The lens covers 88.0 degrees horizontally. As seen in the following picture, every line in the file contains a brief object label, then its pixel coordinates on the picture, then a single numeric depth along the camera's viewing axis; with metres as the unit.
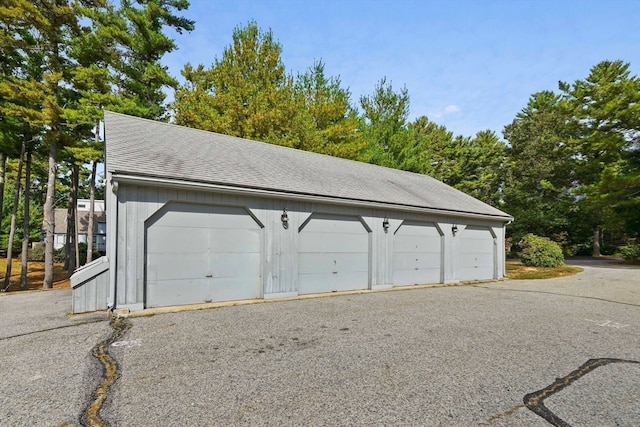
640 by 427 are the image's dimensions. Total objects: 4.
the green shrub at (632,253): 22.02
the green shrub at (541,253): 17.17
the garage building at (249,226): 6.39
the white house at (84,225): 28.55
